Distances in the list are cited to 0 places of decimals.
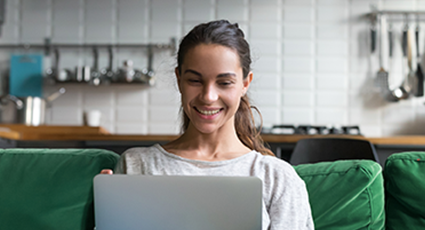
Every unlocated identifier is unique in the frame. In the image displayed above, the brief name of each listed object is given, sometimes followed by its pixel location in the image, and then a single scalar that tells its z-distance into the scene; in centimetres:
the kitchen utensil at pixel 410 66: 397
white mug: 371
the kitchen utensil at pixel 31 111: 387
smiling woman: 118
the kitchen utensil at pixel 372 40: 398
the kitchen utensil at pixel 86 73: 394
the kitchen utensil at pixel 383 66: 397
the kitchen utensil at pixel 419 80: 393
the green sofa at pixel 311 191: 122
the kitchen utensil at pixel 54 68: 397
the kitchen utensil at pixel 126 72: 392
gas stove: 330
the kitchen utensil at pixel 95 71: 396
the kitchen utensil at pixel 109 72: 396
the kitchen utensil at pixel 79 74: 393
